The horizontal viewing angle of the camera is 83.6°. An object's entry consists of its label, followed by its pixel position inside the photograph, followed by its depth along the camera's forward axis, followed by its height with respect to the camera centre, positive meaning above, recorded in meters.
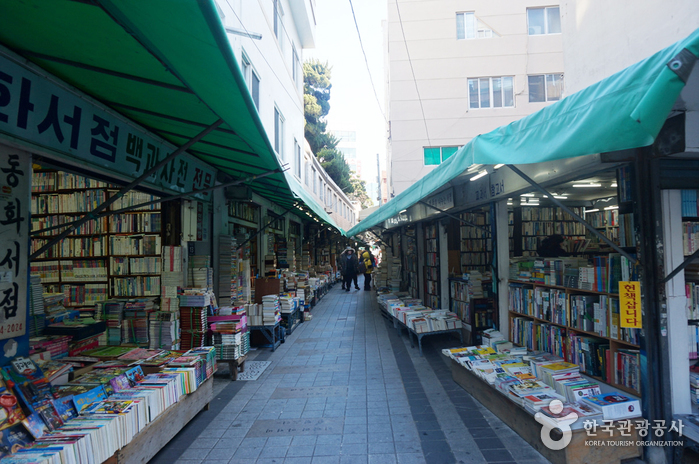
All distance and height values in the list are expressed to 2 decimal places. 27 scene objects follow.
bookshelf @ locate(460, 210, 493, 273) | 8.27 +0.02
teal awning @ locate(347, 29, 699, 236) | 1.70 +0.71
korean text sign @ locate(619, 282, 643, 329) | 3.03 -0.49
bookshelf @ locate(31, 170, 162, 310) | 5.74 +0.10
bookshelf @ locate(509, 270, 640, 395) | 3.41 -0.90
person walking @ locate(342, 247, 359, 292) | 17.49 -0.94
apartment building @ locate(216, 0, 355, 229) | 8.45 +4.94
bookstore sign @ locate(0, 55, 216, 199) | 2.52 +1.03
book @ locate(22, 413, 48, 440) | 2.50 -1.11
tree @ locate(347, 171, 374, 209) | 48.83 +7.49
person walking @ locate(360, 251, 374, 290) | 17.56 -0.90
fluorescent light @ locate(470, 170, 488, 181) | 4.94 +0.96
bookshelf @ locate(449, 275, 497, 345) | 6.57 -1.06
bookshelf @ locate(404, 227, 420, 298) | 10.74 -0.45
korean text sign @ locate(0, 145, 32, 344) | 2.69 +0.12
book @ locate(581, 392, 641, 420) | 3.06 -1.31
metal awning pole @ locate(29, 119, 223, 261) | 3.04 +0.53
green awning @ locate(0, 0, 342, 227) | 1.73 +1.18
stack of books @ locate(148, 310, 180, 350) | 5.34 -1.06
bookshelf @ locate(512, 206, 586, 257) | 8.12 +0.40
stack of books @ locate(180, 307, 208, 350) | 5.52 -1.06
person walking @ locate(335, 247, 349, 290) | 17.58 -0.57
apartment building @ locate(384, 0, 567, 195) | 16.17 +7.37
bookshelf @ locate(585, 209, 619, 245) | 7.17 +0.44
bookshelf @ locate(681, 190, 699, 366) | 3.10 -0.20
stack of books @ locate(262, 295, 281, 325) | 7.28 -1.13
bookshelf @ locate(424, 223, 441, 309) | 8.58 -0.48
